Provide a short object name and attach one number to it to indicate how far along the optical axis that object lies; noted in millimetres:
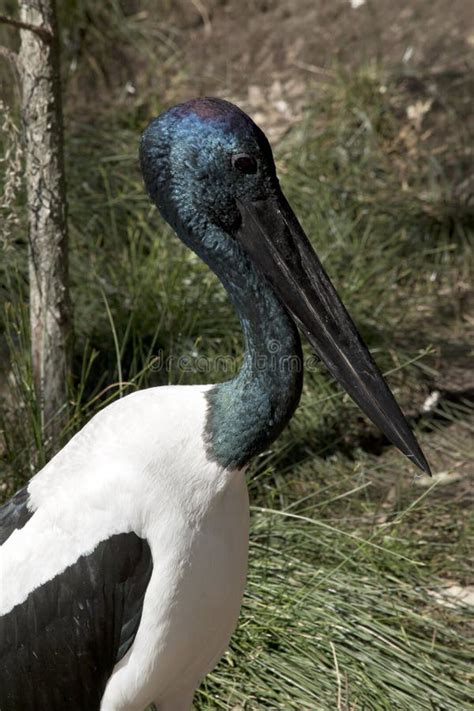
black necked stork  5668
